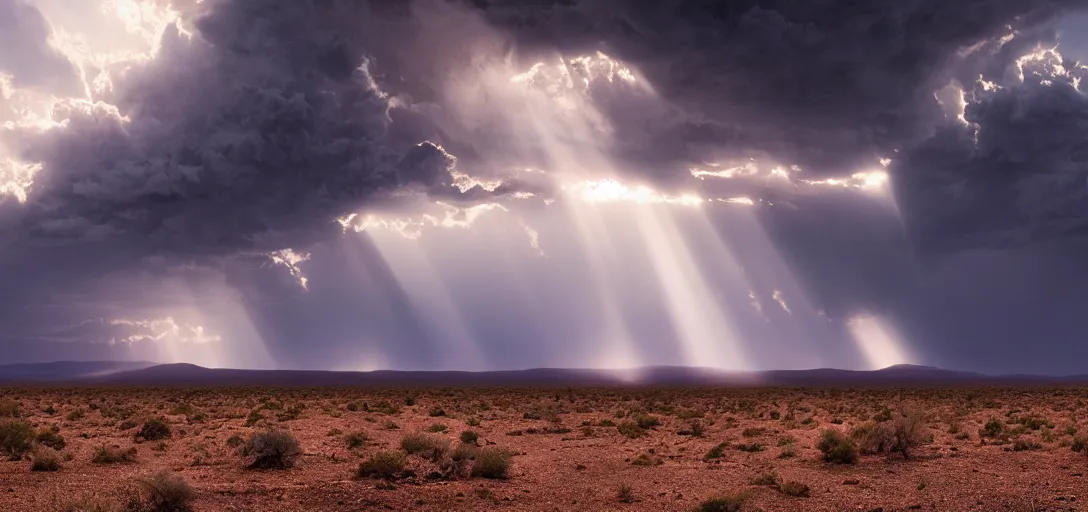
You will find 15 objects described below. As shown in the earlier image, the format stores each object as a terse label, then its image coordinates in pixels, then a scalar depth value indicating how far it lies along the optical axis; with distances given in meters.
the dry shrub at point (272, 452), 24.92
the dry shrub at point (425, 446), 24.86
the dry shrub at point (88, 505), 16.50
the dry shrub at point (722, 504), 17.95
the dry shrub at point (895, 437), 27.53
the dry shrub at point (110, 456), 25.88
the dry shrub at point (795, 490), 20.91
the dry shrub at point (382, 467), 23.22
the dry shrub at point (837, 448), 26.39
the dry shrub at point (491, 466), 23.94
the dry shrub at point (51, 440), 28.69
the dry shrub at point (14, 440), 25.90
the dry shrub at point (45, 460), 23.72
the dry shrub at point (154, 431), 32.78
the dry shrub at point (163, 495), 18.03
